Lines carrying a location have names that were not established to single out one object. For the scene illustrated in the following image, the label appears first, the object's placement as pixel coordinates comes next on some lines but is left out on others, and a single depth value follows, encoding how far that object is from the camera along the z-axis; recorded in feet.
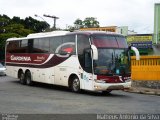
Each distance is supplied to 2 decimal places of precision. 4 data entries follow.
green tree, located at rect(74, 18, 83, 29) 177.90
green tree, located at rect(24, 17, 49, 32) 159.79
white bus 40.45
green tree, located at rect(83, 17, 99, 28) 176.38
